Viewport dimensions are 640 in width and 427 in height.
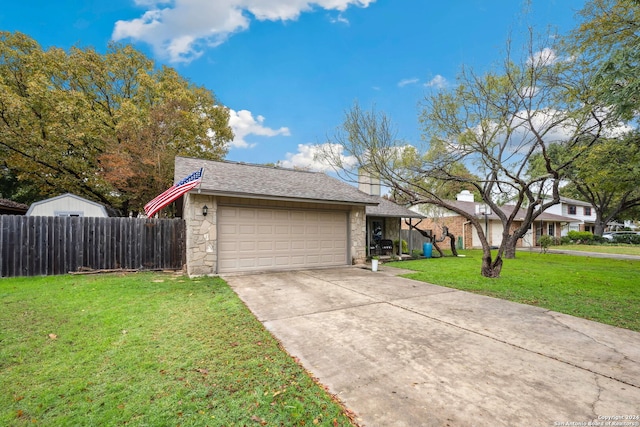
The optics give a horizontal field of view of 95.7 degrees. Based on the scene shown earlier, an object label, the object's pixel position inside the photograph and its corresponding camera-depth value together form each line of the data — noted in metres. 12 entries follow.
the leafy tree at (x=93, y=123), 15.05
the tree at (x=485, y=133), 7.73
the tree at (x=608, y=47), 4.91
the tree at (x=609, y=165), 7.84
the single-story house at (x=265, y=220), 8.39
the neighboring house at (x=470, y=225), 21.48
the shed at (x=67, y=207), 11.84
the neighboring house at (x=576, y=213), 30.08
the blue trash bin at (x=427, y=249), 15.30
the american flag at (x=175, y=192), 7.47
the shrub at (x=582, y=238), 26.99
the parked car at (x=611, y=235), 27.74
